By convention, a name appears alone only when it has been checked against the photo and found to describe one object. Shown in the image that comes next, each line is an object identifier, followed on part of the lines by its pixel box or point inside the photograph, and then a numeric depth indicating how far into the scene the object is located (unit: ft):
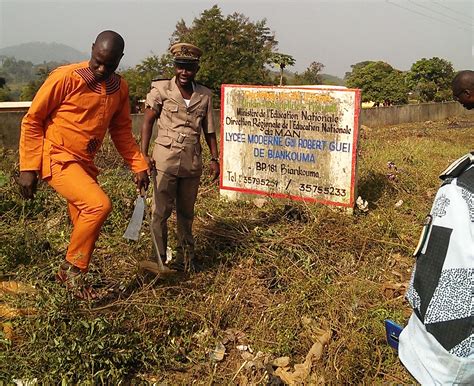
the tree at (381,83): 108.47
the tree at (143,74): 72.69
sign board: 18.47
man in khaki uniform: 13.17
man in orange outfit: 10.48
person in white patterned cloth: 5.01
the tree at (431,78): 112.27
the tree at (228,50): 89.56
